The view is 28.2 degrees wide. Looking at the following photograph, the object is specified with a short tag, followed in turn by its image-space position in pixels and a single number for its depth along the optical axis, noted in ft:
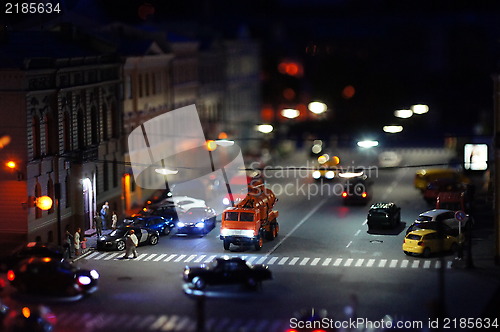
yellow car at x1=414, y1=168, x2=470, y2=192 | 241.35
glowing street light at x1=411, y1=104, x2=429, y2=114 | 153.79
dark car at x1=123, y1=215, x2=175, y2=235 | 188.20
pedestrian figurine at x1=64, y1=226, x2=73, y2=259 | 170.71
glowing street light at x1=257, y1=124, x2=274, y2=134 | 178.40
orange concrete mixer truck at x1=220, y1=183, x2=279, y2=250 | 174.70
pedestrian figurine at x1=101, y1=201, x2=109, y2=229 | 198.18
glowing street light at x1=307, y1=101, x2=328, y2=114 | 167.56
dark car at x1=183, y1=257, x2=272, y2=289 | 144.15
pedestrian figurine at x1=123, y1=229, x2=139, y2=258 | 168.96
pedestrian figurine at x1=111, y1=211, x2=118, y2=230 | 196.54
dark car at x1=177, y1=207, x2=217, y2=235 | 192.85
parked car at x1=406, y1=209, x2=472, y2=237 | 175.52
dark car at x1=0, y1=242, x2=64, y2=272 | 159.12
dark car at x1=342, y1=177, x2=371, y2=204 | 225.56
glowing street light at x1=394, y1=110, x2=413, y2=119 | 156.46
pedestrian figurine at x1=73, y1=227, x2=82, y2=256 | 172.96
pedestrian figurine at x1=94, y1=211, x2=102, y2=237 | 191.42
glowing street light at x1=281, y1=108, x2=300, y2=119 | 165.58
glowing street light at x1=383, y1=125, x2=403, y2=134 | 156.31
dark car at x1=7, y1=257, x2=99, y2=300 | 141.08
